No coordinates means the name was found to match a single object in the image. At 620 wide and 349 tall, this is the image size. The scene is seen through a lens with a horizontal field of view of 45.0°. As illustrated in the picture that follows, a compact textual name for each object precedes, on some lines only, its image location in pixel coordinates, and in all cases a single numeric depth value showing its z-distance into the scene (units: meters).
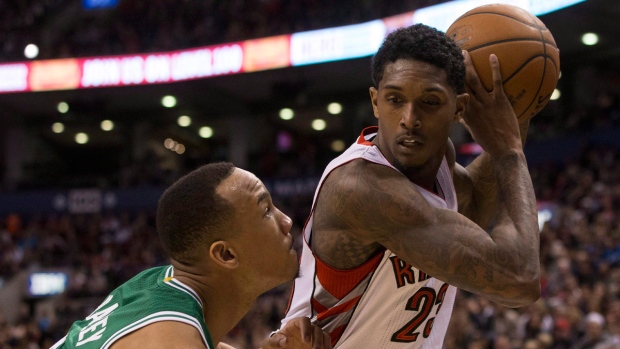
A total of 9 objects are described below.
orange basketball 2.81
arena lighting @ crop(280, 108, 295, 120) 21.07
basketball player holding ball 2.46
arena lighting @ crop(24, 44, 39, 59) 19.42
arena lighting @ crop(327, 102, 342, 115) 20.45
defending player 2.22
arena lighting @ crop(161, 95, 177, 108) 20.38
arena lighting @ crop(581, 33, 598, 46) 14.95
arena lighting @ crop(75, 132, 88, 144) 24.38
